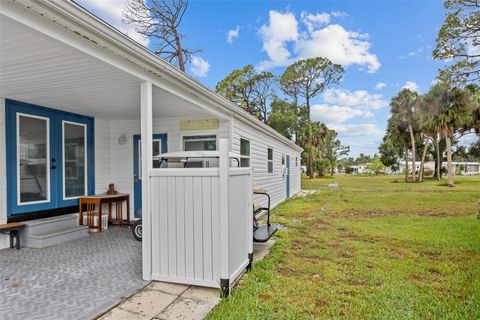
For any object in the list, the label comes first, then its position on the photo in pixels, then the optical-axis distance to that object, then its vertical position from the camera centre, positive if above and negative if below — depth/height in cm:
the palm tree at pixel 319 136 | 3384 +358
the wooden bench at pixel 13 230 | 430 -98
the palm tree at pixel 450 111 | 1845 +347
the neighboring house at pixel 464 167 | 5333 -131
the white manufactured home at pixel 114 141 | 270 +55
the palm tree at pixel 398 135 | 2590 +259
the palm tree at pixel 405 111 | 2416 +462
